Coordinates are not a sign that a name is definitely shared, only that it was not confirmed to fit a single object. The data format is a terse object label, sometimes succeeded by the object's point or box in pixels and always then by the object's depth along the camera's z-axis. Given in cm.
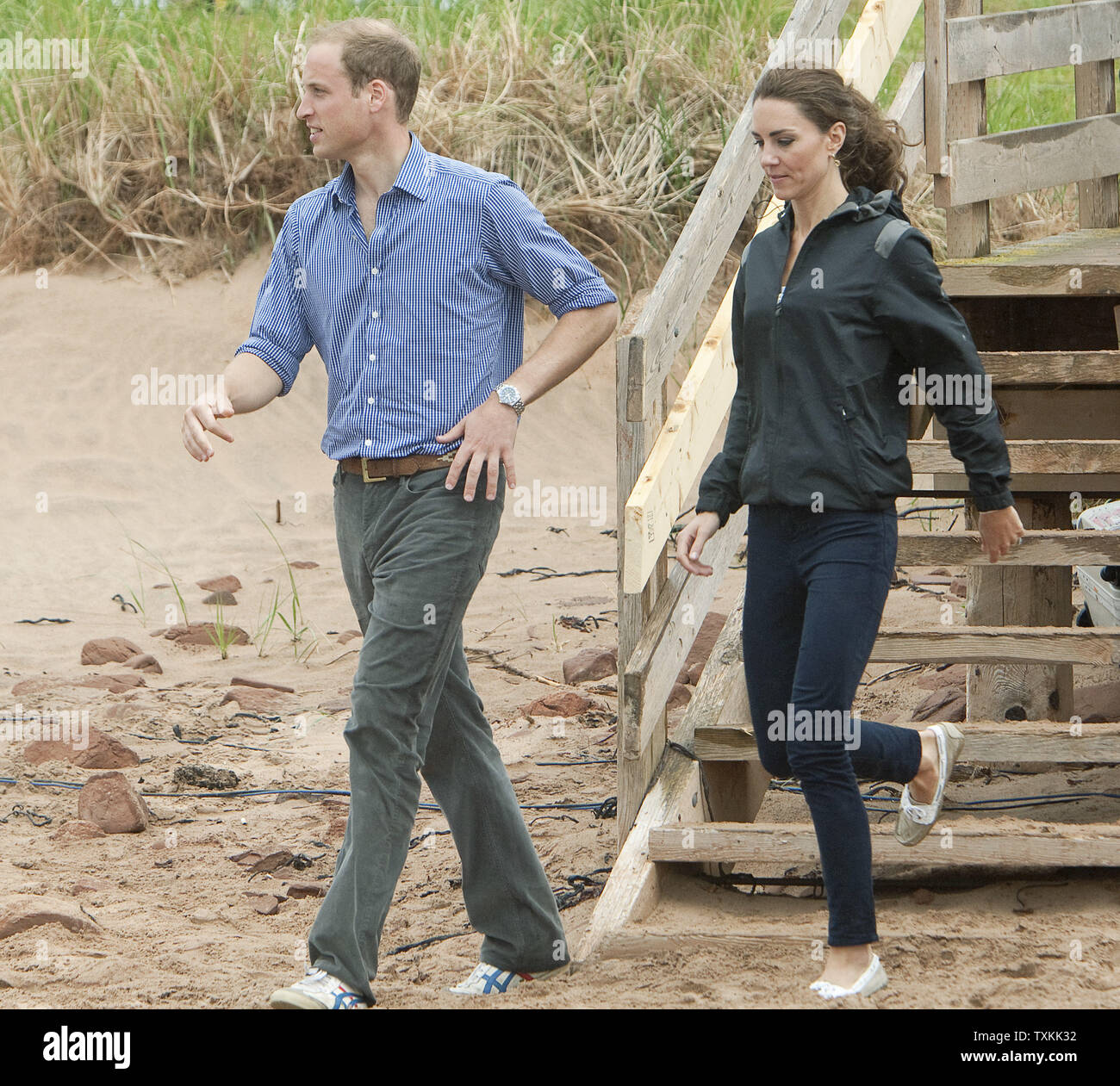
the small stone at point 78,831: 971
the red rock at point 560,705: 1221
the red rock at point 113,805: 991
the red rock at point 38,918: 786
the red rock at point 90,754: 1112
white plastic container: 990
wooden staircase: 750
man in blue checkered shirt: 630
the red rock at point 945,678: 1277
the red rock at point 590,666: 1309
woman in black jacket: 600
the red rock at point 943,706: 1137
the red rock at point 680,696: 1258
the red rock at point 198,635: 1480
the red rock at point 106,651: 1400
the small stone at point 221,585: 1652
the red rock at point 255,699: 1273
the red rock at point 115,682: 1313
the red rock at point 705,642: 1358
